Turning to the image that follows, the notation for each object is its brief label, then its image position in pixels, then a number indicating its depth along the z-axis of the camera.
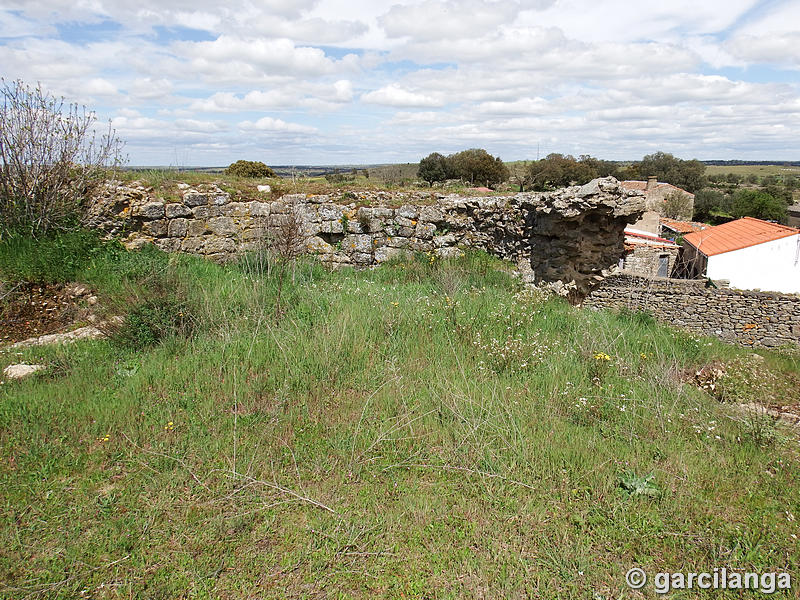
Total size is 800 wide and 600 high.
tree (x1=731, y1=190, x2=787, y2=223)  40.81
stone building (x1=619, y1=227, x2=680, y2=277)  22.36
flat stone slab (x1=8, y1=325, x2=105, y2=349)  4.97
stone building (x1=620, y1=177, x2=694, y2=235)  39.97
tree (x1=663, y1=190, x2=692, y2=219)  41.69
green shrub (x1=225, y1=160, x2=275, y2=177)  12.32
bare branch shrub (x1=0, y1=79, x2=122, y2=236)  6.68
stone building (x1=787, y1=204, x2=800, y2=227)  41.31
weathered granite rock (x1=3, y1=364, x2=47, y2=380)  4.14
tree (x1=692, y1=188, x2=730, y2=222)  46.84
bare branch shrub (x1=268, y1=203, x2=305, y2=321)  6.11
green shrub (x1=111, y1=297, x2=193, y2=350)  4.79
